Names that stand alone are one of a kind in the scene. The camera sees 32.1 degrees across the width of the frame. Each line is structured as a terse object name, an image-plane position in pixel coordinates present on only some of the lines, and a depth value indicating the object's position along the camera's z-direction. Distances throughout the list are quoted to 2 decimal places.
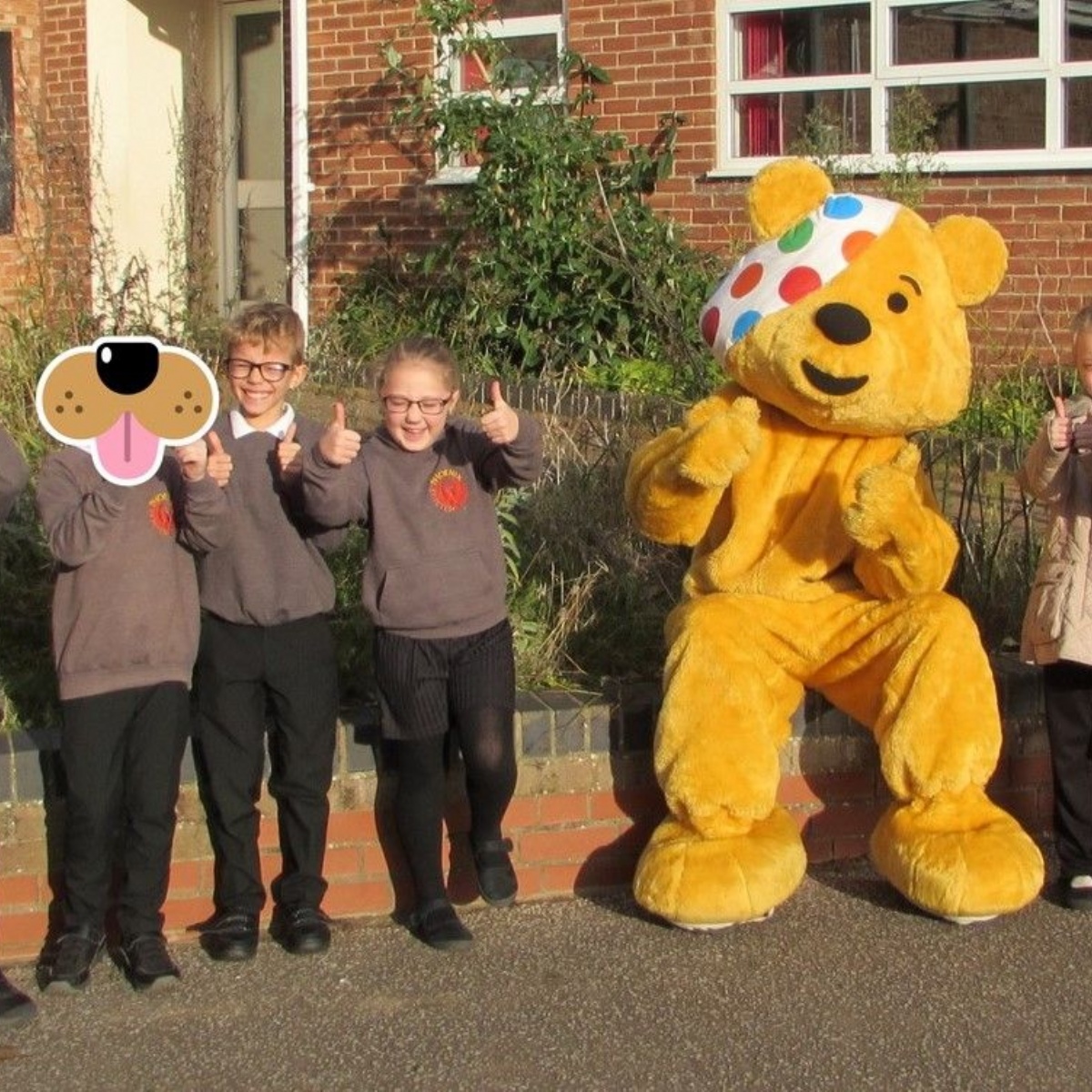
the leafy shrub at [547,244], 9.77
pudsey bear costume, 4.42
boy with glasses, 4.37
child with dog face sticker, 4.15
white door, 13.03
